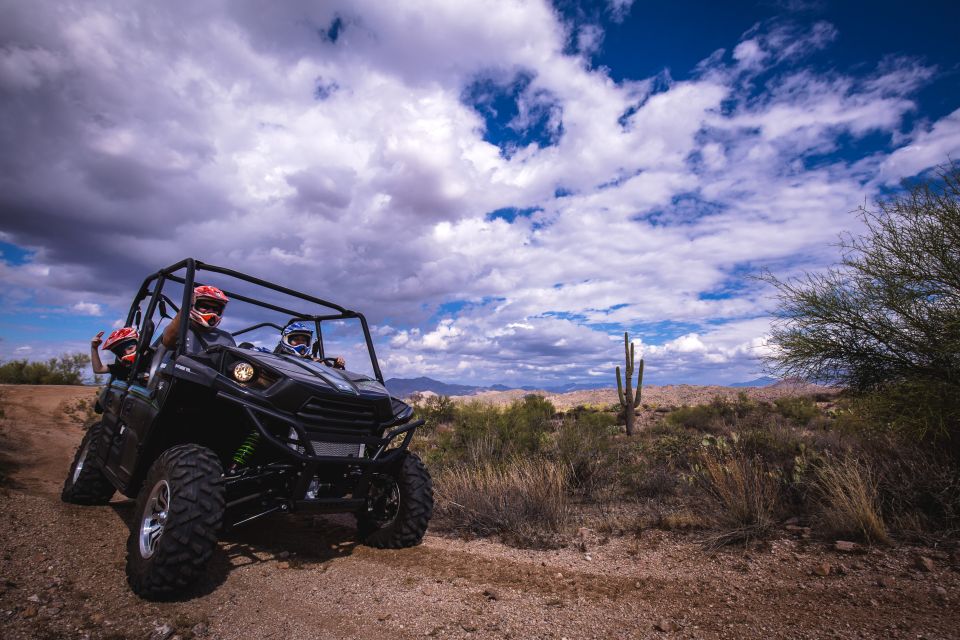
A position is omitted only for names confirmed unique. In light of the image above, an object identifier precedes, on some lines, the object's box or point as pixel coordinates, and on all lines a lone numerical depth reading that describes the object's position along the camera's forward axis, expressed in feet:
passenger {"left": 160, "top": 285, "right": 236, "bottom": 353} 15.67
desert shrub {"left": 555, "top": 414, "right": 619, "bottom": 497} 25.36
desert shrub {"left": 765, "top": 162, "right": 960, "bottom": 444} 18.92
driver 20.08
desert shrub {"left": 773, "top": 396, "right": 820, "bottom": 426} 50.65
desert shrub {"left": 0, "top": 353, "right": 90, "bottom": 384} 79.15
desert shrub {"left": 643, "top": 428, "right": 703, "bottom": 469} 28.09
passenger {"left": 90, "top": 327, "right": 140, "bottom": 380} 18.20
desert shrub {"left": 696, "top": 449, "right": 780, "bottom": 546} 15.83
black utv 10.97
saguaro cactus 57.06
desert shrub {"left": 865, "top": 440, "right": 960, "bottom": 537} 14.66
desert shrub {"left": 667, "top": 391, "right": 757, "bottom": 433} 52.42
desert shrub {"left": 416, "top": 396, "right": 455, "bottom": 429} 52.60
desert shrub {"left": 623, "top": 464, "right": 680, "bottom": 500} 22.61
